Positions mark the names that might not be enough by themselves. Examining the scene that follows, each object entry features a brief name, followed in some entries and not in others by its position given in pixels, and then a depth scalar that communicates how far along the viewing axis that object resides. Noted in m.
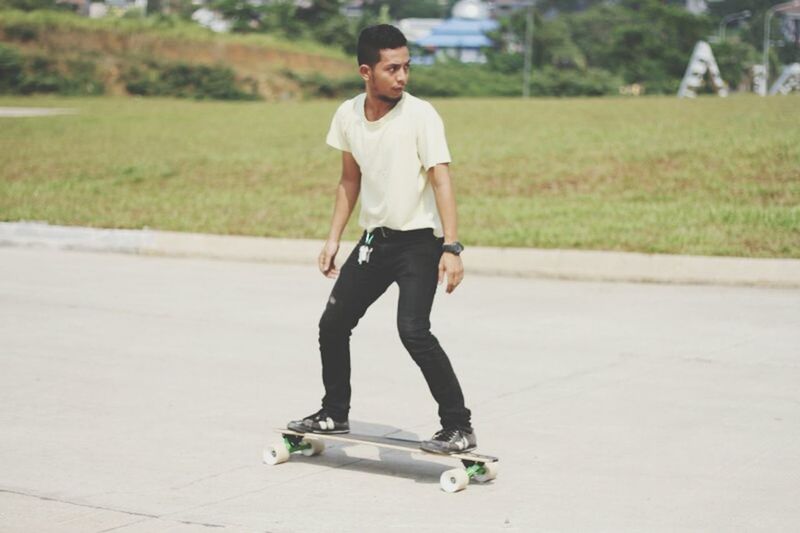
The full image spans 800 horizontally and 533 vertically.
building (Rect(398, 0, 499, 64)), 136.73
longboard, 5.72
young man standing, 5.68
